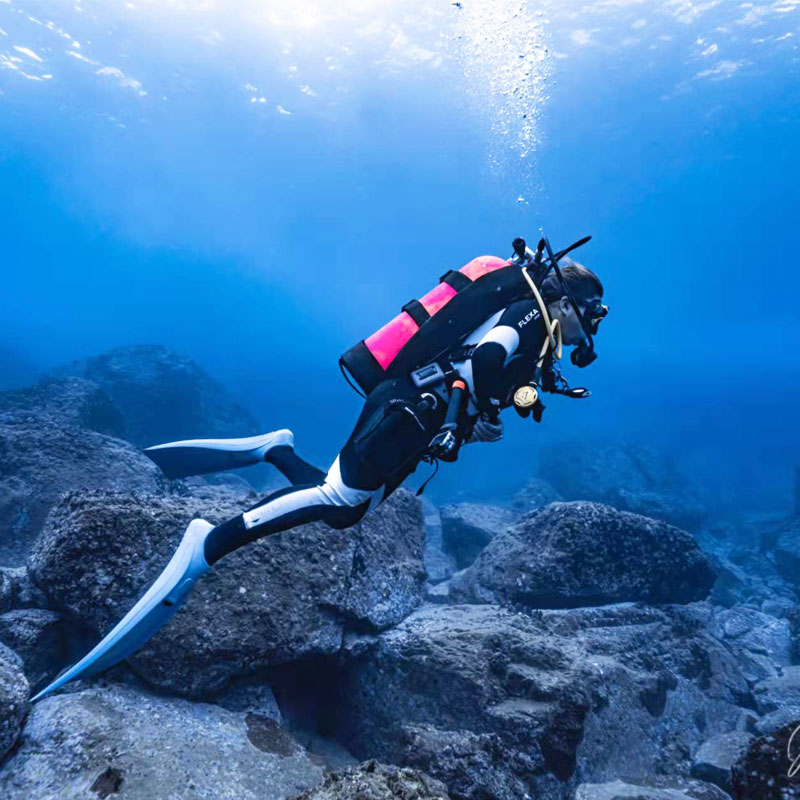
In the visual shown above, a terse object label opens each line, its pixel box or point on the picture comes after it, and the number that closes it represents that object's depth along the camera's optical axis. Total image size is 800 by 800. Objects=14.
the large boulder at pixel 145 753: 2.25
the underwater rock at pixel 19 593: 3.40
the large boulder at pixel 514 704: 2.94
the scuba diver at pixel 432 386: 2.82
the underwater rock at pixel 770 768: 2.17
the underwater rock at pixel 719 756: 3.74
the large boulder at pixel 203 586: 3.13
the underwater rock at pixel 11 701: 2.29
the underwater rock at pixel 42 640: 3.10
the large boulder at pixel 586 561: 5.72
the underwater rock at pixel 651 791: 3.11
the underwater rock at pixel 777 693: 5.54
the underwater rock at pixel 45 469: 6.01
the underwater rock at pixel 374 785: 1.75
